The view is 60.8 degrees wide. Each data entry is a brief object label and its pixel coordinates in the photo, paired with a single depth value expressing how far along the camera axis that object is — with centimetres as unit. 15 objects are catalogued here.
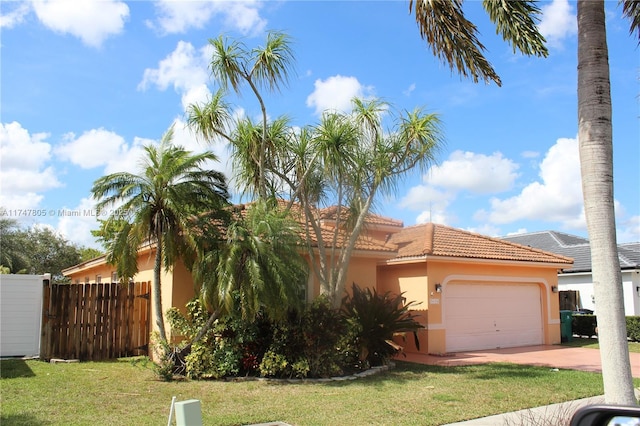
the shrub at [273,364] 1185
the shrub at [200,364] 1181
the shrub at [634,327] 2167
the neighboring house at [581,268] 2598
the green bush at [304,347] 1198
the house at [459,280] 1703
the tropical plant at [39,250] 3734
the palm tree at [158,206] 1193
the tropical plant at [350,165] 1334
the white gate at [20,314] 1591
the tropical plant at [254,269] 1131
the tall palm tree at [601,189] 640
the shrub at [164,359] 1165
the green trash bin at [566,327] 2145
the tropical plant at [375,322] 1389
